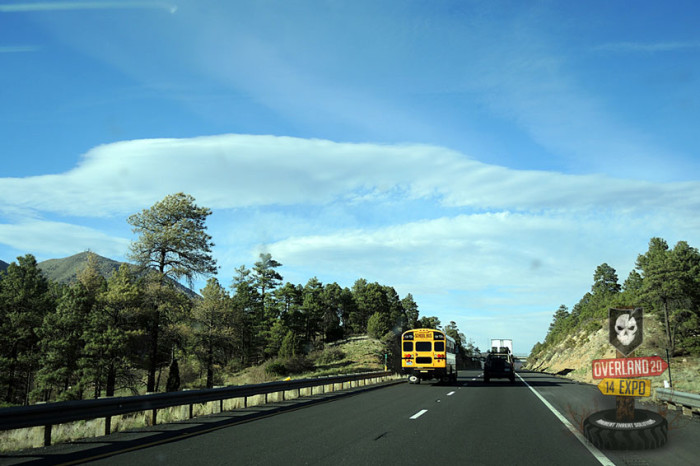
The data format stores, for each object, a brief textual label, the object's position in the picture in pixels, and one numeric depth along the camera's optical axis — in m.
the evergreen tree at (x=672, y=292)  58.38
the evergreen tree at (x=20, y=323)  47.33
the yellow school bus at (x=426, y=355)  32.50
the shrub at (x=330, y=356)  79.48
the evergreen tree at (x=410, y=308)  158.88
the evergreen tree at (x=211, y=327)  44.28
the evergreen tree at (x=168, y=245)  36.81
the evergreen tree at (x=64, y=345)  43.72
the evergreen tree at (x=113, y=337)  40.12
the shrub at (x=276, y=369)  61.06
